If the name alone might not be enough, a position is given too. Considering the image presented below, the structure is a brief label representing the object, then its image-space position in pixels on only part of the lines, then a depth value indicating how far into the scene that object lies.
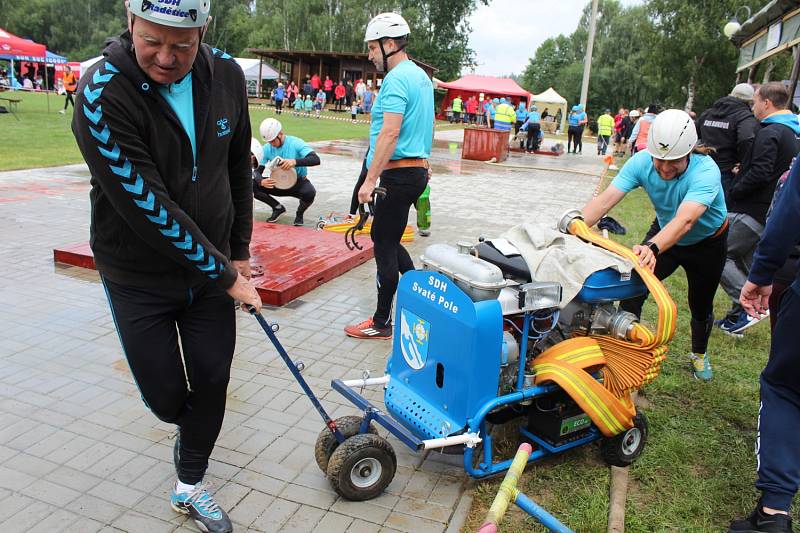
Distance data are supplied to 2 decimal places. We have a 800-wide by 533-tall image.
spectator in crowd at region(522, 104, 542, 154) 23.27
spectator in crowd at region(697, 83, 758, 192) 6.19
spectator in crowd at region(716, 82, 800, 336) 5.47
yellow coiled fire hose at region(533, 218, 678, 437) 2.97
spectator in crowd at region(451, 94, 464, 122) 41.59
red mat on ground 5.50
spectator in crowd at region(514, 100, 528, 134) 27.14
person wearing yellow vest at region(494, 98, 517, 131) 21.20
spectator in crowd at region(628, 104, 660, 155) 14.21
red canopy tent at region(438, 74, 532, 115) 43.00
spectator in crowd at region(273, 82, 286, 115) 34.91
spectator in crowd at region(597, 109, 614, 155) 24.27
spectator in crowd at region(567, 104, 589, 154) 24.12
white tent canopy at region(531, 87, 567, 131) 42.25
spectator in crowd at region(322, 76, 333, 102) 40.47
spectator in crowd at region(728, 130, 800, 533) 2.60
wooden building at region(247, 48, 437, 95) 40.81
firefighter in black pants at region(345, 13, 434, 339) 4.34
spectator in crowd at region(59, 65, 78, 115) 24.72
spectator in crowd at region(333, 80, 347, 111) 38.97
